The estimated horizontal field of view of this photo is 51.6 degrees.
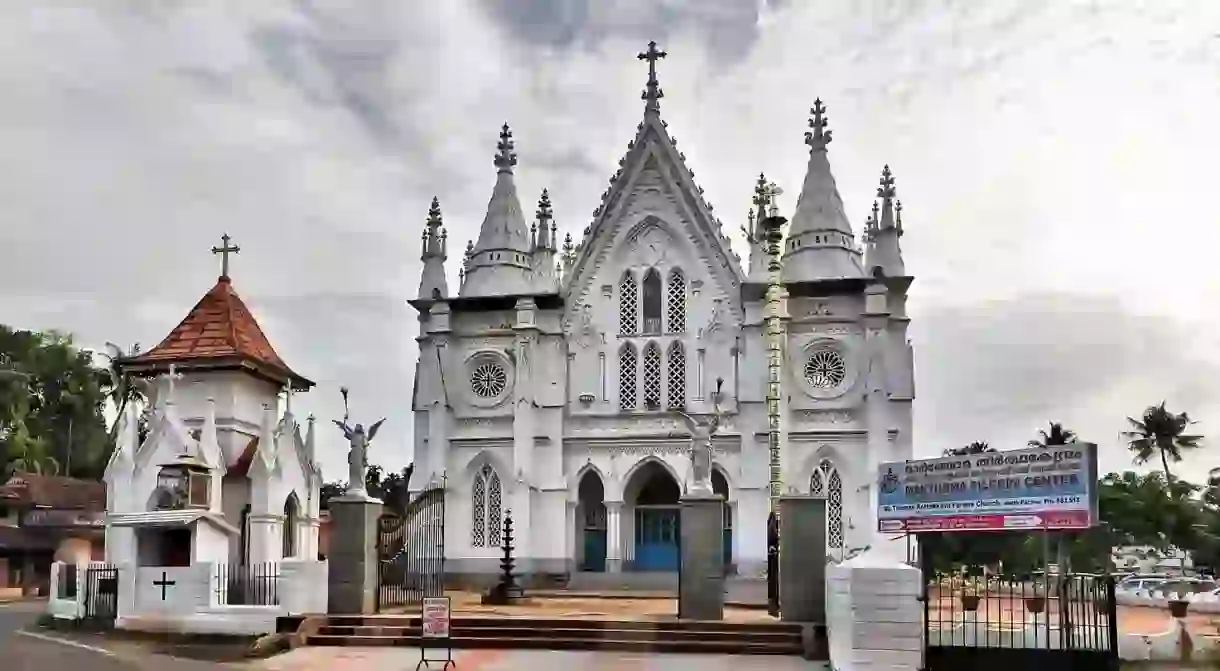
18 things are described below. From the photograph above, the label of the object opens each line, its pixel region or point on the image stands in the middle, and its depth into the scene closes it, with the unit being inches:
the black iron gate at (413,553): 761.0
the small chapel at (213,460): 879.7
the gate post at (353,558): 728.3
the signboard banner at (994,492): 518.3
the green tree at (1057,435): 2026.3
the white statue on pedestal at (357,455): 747.4
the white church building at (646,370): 1257.4
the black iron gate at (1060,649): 508.7
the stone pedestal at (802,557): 669.3
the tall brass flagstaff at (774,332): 905.5
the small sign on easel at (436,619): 561.0
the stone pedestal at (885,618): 505.7
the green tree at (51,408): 1418.6
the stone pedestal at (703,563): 703.7
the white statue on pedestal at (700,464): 728.3
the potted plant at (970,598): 635.5
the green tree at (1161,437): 2180.1
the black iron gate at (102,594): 832.9
